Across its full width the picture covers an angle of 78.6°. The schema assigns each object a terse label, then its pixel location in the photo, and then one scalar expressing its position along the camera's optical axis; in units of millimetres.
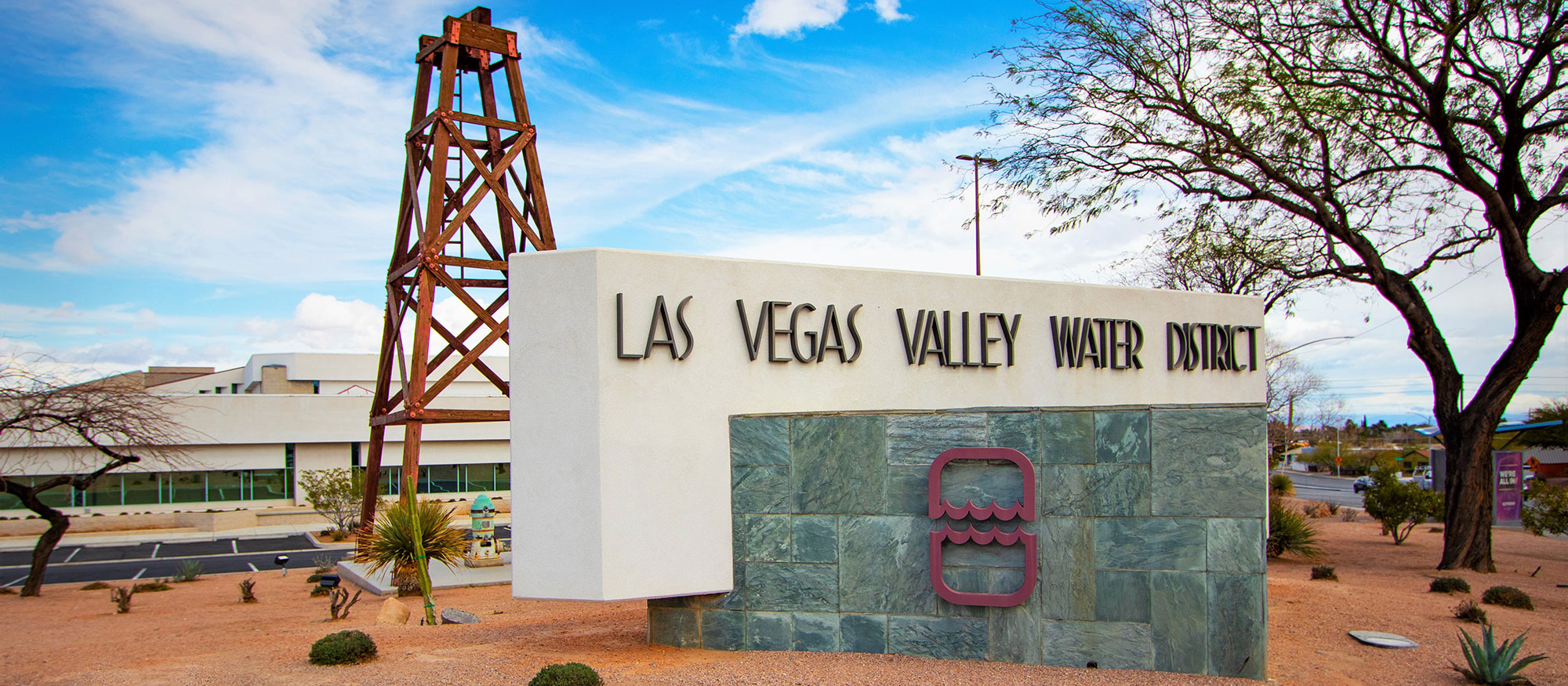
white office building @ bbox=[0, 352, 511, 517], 36741
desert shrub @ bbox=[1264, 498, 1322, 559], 20922
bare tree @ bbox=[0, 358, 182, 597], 18812
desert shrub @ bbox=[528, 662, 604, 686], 9117
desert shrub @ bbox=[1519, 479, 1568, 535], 21703
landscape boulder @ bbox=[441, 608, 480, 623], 14469
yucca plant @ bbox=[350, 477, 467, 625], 14641
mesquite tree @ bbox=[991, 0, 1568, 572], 18219
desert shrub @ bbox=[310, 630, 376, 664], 10625
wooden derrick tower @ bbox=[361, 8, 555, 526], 19953
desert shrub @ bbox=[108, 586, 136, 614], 16875
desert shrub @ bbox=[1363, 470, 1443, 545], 24344
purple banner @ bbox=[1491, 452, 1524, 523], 23297
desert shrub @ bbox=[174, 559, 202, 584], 21731
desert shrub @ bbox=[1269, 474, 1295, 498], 39050
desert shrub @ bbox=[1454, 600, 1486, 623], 13461
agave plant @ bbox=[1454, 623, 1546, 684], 9961
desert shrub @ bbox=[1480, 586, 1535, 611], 14891
